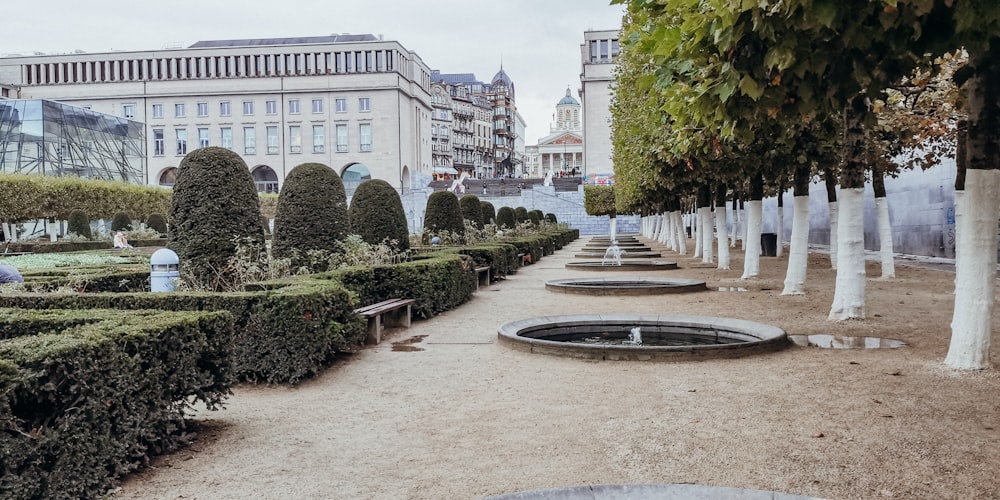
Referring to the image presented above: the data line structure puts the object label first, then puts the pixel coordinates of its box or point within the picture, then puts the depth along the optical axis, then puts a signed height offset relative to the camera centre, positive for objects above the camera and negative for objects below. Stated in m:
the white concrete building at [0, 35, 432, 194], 89.62 +15.08
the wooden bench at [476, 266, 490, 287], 17.77 -1.18
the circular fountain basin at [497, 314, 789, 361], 8.11 -1.35
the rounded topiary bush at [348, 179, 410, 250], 15.08 +0.21
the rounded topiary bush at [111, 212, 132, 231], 43.41 +0.37
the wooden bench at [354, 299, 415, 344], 9.84 -1.23
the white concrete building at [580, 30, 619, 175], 90.00 +15.22
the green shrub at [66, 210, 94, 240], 39.75 +0.21
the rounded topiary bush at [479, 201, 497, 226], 34.41 +0.60
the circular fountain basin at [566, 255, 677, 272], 20.73 -1.18
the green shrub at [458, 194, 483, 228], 26.48 +0.52
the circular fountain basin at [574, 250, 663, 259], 26.57 -1.10
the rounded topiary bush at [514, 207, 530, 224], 46.22 +0.61
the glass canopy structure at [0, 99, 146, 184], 56.28 +6.69
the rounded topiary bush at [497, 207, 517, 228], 37.78 +0.36
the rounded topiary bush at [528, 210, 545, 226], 50.02 +0.48
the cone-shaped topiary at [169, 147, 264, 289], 9.88 +0.15
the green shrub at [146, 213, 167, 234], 45.47 +0.36
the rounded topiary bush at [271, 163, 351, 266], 12.18 +0.15
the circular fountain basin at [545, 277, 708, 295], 14.84 -1.23
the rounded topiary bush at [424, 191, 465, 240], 21.80 +0.25
